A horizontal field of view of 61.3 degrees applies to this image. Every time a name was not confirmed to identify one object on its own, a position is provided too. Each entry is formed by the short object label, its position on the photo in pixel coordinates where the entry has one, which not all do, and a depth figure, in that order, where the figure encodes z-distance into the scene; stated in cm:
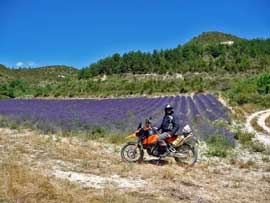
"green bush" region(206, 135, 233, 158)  737
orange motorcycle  616
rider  612
